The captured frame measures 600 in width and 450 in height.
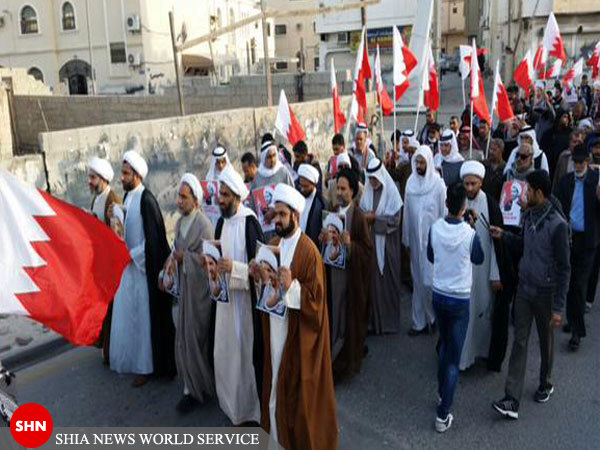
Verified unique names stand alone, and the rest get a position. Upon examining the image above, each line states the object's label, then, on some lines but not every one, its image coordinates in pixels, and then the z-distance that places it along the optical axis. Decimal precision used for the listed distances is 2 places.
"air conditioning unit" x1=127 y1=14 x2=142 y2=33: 32.47
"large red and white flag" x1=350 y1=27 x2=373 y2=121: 9.47
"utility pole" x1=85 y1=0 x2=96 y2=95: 33.56
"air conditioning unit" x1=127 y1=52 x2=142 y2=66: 33.19
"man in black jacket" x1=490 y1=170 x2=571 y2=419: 3.99
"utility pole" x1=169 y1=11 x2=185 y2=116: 10.73
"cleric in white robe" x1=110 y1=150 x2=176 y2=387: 4.80
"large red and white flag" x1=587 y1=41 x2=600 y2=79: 13.87
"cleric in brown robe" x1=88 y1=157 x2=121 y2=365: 5.02
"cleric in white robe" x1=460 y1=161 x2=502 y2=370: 4.68
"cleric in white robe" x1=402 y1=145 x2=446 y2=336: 5.71
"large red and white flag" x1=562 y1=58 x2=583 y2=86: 13.89
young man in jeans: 3.99
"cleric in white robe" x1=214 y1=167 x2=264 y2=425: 4.14
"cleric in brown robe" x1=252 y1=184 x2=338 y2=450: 3.57
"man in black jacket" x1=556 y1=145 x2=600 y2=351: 5.33
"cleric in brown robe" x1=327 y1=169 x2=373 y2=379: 4.90
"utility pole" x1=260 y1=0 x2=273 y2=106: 11.55
